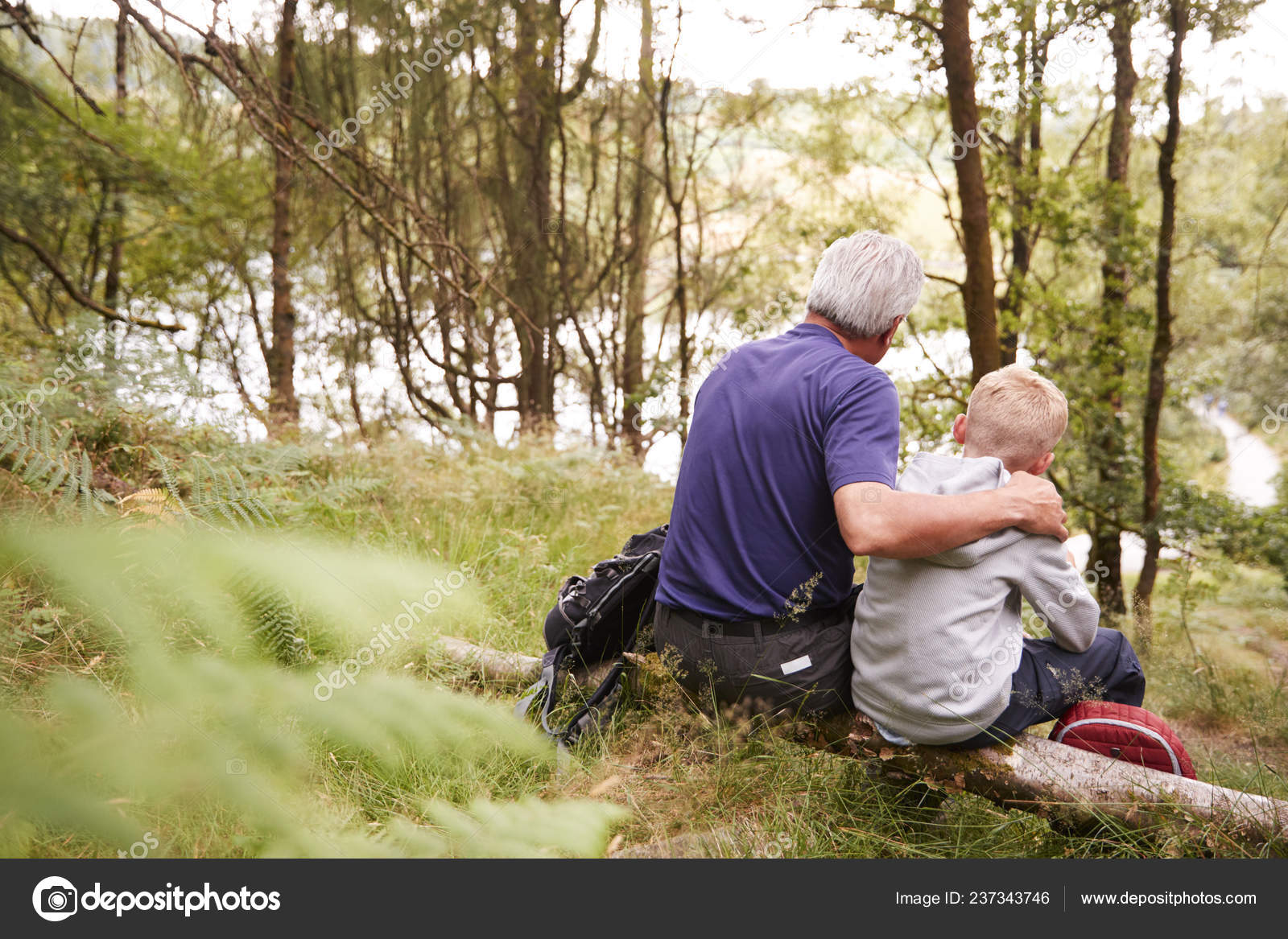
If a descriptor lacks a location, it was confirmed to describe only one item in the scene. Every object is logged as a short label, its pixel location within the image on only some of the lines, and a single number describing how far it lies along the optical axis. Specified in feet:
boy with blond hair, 6.58
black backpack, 8.89
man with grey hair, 7.19
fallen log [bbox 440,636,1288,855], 6.14
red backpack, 6.73
